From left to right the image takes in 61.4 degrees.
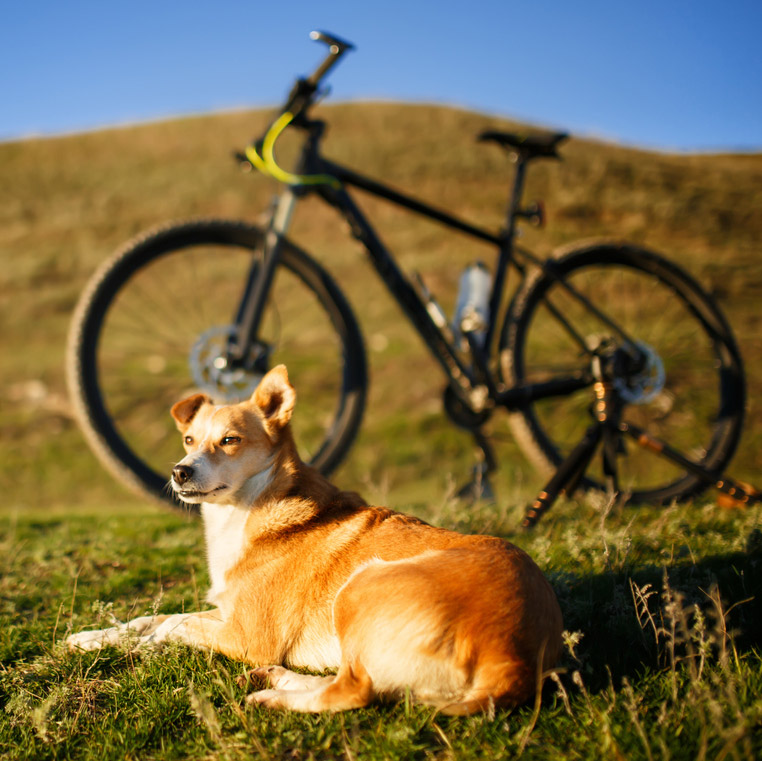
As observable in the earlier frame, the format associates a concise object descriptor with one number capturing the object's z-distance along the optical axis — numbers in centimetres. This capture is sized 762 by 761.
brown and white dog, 194
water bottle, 429
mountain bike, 372
